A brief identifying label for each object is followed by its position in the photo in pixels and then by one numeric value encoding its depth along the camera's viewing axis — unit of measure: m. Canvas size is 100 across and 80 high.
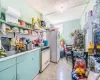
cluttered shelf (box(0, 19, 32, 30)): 1.36
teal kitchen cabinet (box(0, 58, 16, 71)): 1.02
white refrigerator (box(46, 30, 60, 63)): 3.21
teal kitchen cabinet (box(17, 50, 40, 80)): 1.37
